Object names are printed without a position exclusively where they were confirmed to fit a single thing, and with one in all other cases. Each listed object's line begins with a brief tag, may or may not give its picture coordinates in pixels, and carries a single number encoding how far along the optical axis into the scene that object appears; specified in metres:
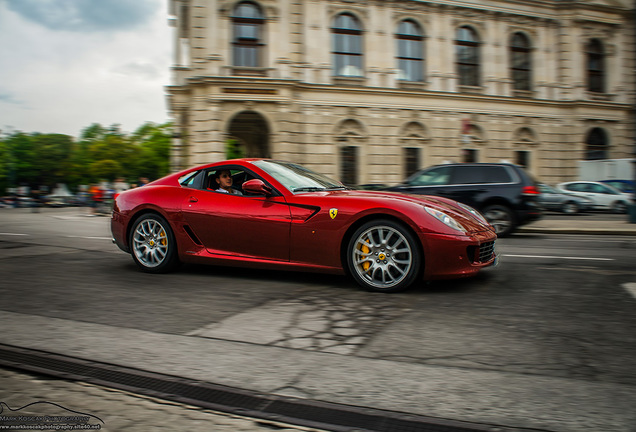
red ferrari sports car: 4.98
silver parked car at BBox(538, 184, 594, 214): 22.22
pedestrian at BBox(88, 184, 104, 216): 24.84
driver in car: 5.99
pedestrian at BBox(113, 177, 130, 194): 25.69
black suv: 11.30
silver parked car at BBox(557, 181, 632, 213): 21.97
